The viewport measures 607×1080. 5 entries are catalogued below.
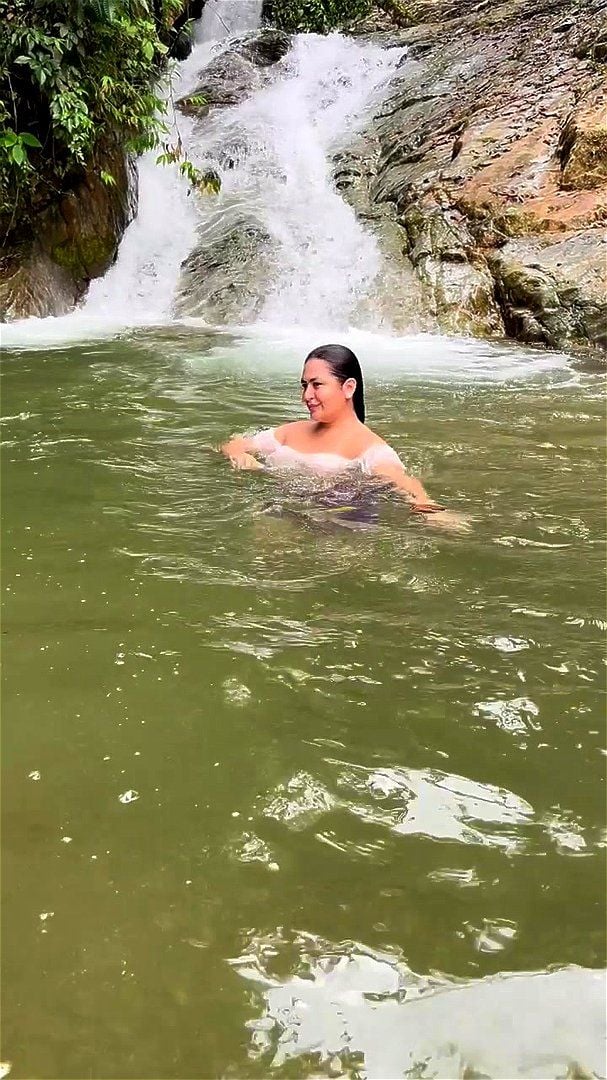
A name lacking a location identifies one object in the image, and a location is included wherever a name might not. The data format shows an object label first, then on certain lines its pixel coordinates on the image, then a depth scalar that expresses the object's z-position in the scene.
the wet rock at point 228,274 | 9.25
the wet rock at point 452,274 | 8.46
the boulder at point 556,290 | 7.65
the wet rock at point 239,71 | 13.79
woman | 3.41
